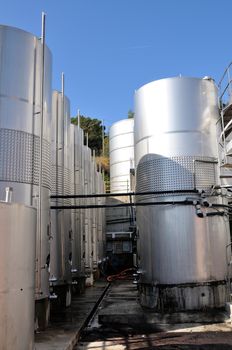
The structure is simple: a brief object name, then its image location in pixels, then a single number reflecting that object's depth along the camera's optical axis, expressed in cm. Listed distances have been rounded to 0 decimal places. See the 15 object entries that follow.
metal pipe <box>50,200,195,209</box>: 1102
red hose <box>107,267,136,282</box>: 1762
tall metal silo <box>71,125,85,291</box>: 1549
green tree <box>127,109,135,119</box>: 5454
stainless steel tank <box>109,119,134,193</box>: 2789
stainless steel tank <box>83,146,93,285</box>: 1878
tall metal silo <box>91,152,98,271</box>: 2136
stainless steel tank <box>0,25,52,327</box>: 873
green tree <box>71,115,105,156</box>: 4941
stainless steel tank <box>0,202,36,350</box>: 539
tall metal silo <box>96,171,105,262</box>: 2342
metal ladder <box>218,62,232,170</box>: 1086
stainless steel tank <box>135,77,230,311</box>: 1075
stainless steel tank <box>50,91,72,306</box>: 1162
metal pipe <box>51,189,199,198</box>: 1117
